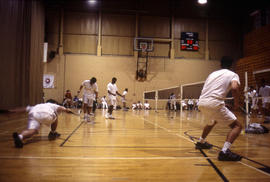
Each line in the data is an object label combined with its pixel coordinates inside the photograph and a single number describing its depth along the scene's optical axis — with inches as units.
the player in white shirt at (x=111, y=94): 366.6
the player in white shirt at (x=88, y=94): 313.0
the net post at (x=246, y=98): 227.9
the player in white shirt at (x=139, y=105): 803.2
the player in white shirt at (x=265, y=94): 392.7
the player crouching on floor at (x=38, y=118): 143.9
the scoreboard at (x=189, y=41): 857.5
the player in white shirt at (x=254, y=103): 433.7
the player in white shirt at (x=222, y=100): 122.7
